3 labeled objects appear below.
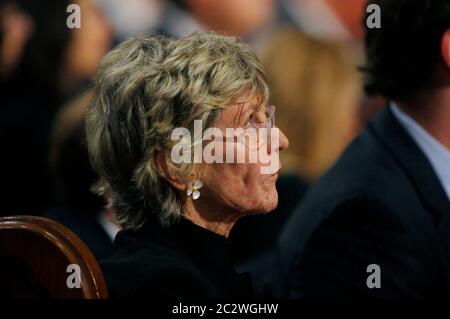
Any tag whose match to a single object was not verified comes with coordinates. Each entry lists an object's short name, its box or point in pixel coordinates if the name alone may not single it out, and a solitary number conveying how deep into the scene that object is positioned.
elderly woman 3.64
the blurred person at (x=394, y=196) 4.78
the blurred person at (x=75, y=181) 5.29
